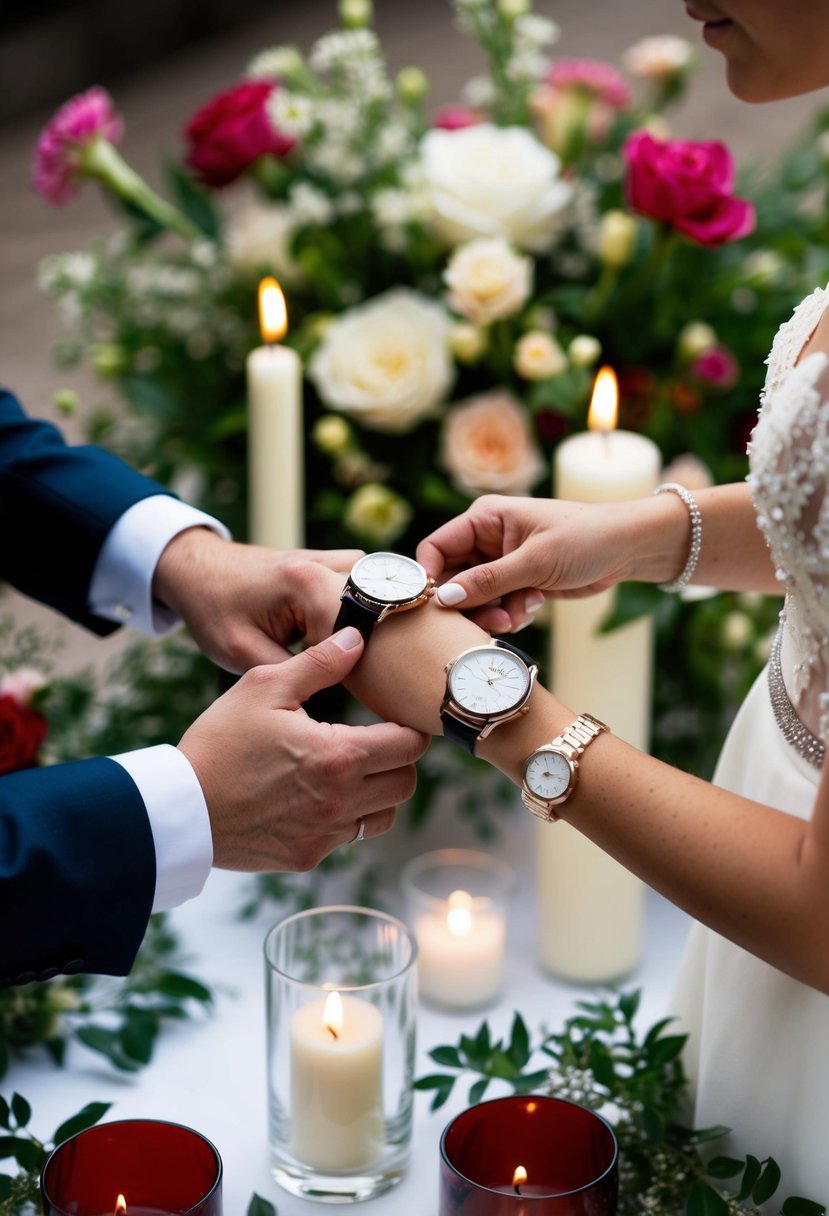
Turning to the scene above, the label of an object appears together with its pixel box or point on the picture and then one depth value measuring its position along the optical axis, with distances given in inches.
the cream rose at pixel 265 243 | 61.6
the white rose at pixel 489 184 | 58.2
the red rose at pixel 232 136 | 61.5
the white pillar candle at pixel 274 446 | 50.4
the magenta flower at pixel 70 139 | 62.5
